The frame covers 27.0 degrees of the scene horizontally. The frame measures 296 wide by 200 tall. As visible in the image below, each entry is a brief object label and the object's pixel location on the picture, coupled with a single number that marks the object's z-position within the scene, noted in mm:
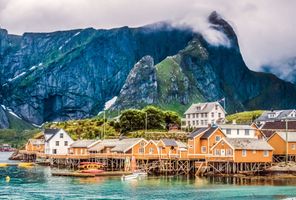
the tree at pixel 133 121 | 135500
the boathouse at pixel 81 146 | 117662
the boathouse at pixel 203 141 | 99688
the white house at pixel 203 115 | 158875
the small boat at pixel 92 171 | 92844
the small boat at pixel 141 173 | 90938
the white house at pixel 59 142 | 135000
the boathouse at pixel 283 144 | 100375
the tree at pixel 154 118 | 136625
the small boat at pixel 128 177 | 85725
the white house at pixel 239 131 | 107875
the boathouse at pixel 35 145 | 151162
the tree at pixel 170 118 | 143875
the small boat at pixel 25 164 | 125312
